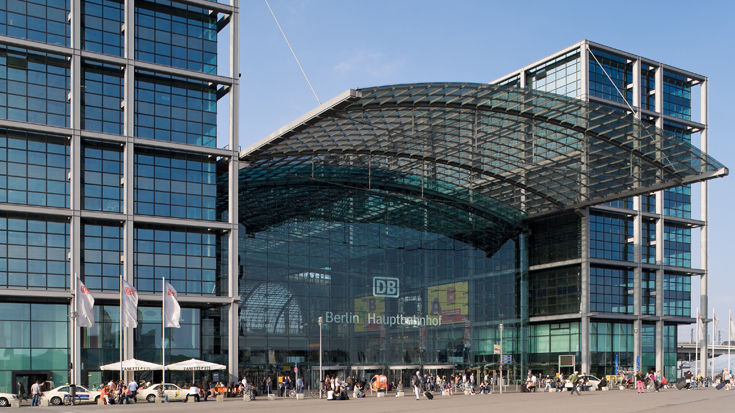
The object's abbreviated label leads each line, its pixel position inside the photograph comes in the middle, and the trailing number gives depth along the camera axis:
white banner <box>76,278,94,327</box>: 40.28
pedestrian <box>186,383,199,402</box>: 45.56
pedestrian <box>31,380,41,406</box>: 39.97
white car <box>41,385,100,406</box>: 41.53
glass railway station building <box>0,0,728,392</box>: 46.16
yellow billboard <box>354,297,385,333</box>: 60.09
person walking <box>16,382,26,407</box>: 43.05
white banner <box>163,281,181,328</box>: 44.56
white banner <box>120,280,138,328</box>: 42.88
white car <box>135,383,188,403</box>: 44.88
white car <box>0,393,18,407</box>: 40.41
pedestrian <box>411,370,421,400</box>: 42.72
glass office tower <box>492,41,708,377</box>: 69.31
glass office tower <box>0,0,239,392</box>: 45.12
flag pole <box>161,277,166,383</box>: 44.65
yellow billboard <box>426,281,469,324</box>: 64.81
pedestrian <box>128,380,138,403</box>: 42.94
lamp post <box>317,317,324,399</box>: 48.46
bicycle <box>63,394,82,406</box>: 41.34
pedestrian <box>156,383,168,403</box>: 44.53
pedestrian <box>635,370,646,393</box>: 49.91
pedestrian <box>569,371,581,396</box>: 48.27
